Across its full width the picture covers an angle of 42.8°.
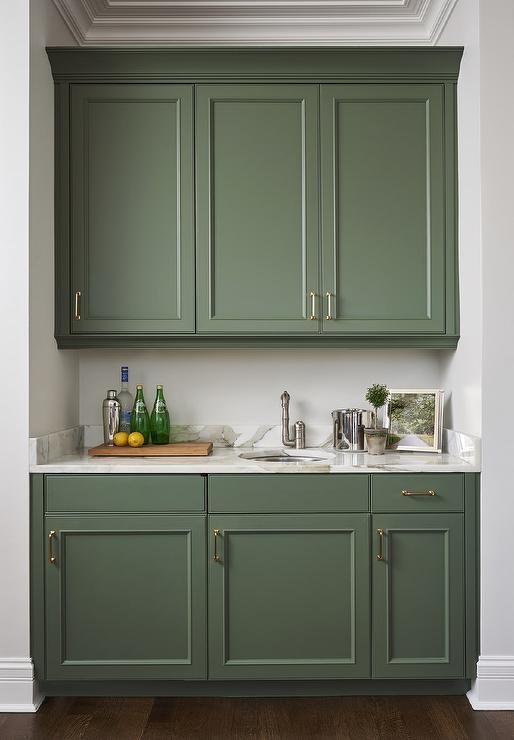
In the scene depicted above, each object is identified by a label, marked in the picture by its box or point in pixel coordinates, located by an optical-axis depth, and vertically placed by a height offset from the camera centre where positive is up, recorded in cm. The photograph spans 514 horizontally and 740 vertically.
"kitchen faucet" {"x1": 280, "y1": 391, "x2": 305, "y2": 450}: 299 -29
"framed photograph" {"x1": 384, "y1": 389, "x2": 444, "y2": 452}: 281 -24
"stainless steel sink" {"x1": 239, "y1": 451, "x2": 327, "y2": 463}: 290 -41
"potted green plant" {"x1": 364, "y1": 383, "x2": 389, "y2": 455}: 275 -27
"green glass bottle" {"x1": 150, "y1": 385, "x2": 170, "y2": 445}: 295 -27
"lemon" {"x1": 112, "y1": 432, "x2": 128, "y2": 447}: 282 -32
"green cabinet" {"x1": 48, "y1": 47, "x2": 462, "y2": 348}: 272 +66
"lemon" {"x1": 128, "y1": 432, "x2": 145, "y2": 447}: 282 -32
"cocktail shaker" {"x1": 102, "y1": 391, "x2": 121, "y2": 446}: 295 -24
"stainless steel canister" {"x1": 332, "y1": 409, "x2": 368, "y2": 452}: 294 -29
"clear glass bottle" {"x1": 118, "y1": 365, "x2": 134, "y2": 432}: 298 -17
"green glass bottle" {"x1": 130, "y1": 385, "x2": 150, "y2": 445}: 294 -24
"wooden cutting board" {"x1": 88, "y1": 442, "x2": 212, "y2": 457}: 268 -36
